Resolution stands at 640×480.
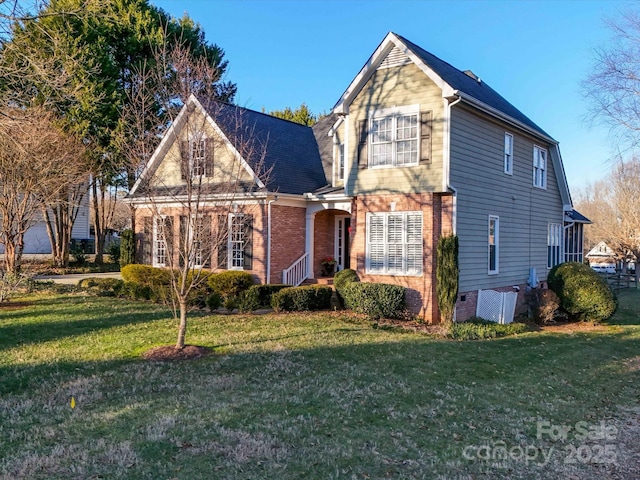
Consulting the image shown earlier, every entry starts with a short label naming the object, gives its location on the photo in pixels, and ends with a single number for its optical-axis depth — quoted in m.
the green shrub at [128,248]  21.05
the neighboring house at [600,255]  56.16
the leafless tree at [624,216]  35.41
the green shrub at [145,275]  17.56
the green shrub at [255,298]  14.44
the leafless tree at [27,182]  15.56
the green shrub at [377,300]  13.45
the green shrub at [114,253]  31.83
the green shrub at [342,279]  14.70
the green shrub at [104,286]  17.44
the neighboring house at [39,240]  35.41
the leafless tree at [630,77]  13.31
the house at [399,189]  13.46
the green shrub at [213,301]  14.68
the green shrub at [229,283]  15.80
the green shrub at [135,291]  16.55
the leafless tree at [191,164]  9.02
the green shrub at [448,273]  13.05
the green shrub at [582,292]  14.67
